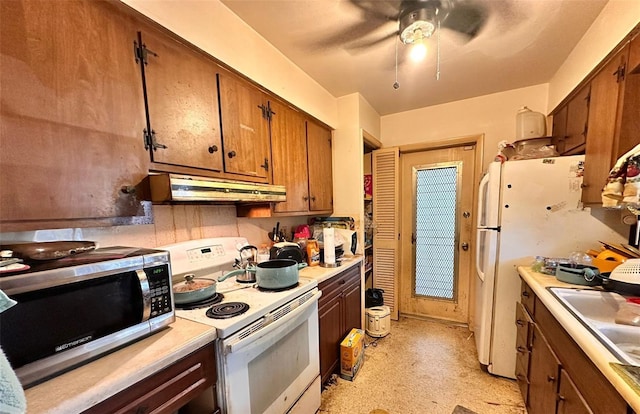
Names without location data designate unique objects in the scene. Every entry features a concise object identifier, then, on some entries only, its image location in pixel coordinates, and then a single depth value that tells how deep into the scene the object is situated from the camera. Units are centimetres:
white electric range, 99
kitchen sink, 84
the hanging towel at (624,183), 107
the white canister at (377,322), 250
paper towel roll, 195
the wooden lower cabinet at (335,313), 176
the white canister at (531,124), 215
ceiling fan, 129
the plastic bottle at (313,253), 198
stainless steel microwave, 63
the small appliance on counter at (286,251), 176
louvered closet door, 286
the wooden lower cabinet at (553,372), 78
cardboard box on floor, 194
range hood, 103
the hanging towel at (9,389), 47
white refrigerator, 166
